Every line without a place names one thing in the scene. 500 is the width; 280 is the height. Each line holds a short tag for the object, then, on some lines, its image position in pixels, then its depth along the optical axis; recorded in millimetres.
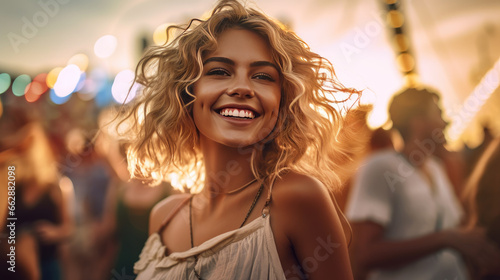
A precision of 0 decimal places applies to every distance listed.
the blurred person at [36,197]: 2184
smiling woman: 1052
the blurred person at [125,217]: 2605
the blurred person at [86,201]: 3006
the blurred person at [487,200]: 1936
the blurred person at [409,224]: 1852
